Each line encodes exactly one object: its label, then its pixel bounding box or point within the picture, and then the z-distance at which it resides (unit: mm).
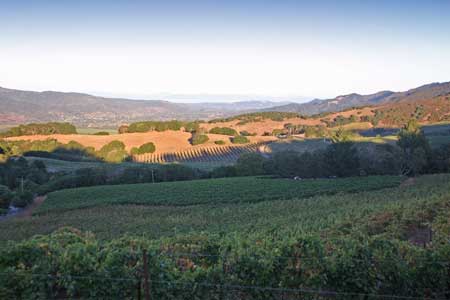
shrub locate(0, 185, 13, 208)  41281
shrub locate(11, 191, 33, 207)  41375
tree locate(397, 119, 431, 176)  46562
